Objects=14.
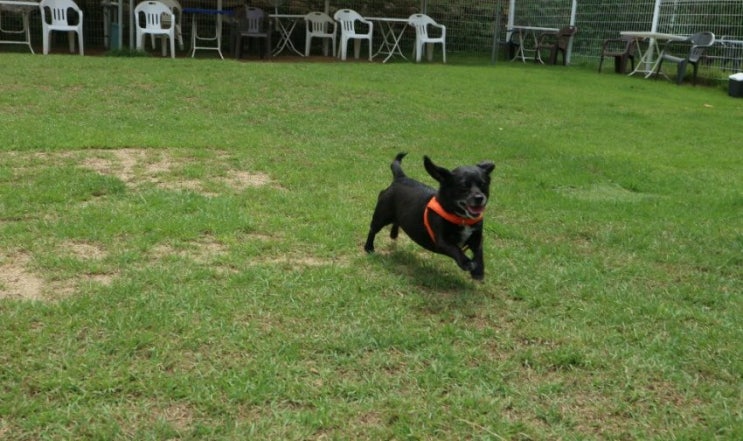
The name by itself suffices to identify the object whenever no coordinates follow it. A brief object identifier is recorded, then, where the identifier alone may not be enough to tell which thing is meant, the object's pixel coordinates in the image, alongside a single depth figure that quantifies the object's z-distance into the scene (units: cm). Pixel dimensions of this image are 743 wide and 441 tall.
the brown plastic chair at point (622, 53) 1315
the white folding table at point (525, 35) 1569
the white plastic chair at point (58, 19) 1100
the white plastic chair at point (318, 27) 1369
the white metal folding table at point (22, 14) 1160
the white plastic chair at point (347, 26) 1314
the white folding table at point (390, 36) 1400
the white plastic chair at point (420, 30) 1366
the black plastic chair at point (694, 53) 1172
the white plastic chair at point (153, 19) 1138
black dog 284
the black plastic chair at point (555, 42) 1496
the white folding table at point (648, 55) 1276
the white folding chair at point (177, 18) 1260
